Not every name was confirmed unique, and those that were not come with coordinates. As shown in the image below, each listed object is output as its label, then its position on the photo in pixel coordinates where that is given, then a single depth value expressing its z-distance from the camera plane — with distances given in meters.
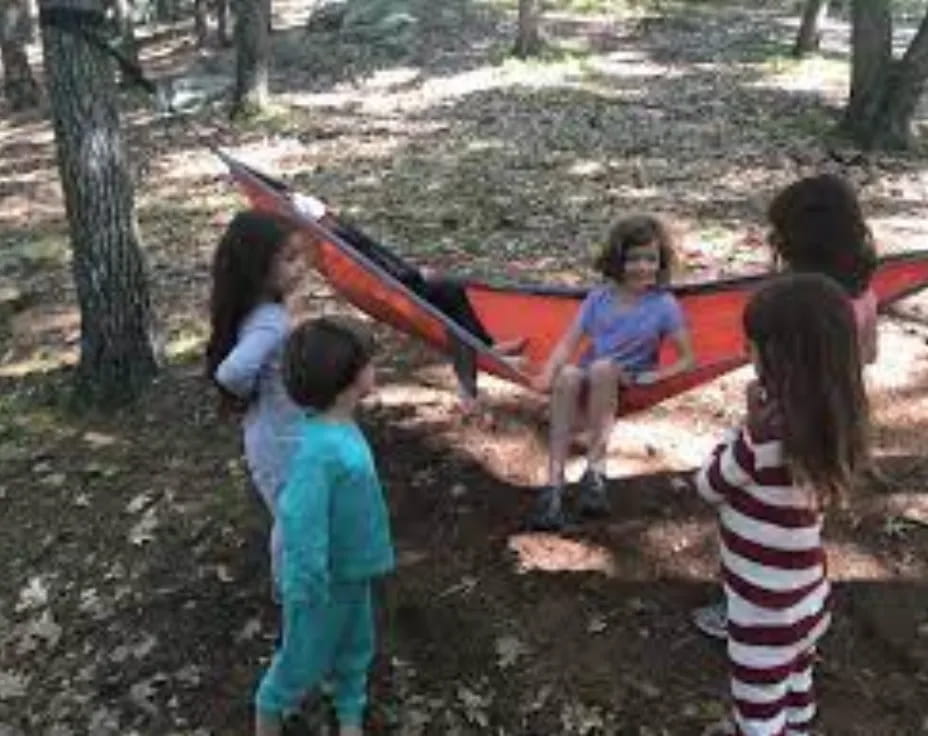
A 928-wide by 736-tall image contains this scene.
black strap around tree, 5.70
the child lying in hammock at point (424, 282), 5.65
